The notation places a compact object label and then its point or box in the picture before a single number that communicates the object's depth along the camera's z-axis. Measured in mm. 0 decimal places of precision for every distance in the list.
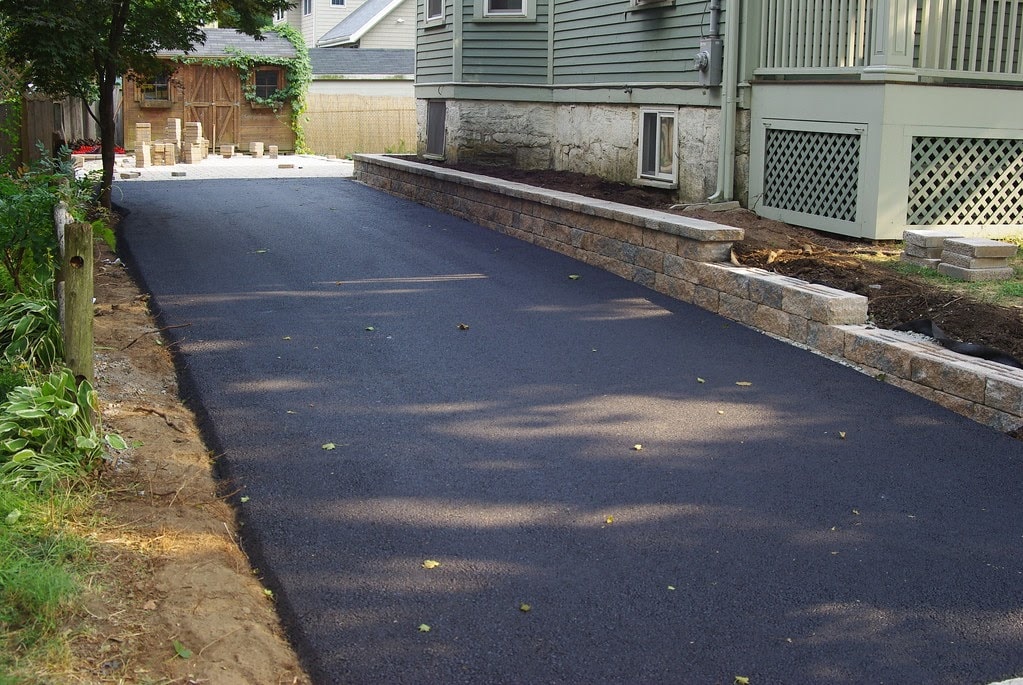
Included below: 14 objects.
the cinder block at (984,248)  8398
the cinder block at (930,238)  8969
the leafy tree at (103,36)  11438
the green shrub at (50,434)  4793
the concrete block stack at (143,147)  25047
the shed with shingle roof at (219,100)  30953
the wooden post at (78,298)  5172
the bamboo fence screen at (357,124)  32750
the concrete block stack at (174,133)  27672
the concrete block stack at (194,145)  26312
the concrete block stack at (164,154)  25422
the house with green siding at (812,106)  10133
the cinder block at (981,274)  8422
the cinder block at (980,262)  8438
